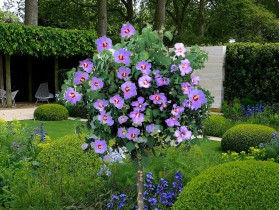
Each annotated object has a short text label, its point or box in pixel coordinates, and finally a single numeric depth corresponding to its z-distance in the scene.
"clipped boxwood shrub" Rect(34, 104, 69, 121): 11.87
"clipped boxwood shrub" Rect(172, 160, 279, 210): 2.48
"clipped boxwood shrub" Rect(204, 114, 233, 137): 9.65
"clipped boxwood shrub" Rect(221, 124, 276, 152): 7.48
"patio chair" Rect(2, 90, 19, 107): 15.84
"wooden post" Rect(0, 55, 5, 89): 16.83
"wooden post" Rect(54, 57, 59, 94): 17.25
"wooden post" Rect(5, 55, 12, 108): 15.36
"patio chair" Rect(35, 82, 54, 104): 17.11
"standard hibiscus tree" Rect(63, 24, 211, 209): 2.51
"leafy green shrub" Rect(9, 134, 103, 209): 3.68
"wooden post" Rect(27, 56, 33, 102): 18.92
